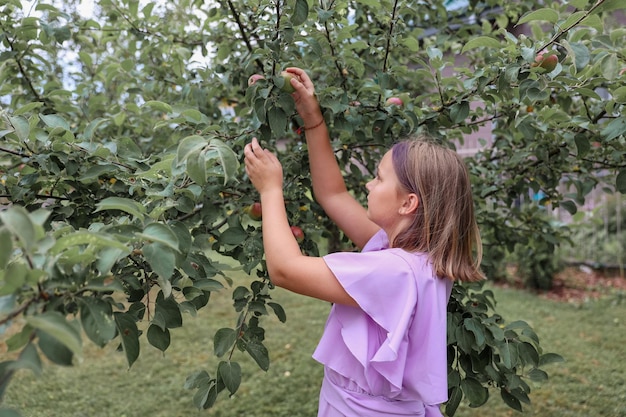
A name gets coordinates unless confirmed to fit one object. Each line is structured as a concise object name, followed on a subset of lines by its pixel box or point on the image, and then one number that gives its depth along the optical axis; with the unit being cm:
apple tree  91
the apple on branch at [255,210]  170
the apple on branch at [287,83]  152
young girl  128
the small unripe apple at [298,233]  169
